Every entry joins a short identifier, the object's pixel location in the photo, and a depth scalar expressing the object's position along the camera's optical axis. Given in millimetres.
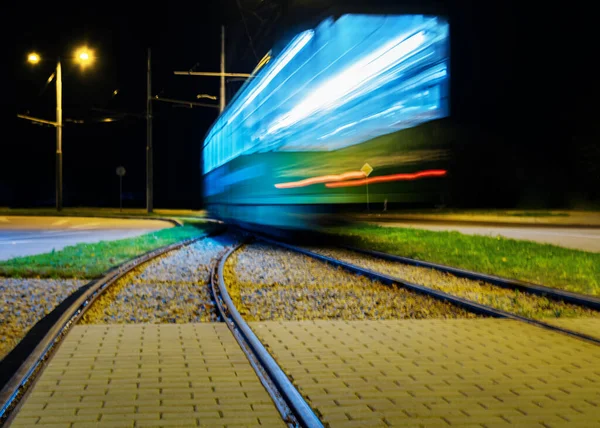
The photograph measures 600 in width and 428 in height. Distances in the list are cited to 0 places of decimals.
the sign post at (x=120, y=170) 48325
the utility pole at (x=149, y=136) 42594
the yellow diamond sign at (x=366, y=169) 15000
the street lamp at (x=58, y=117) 40103
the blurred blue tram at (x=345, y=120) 11789
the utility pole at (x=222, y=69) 37825
